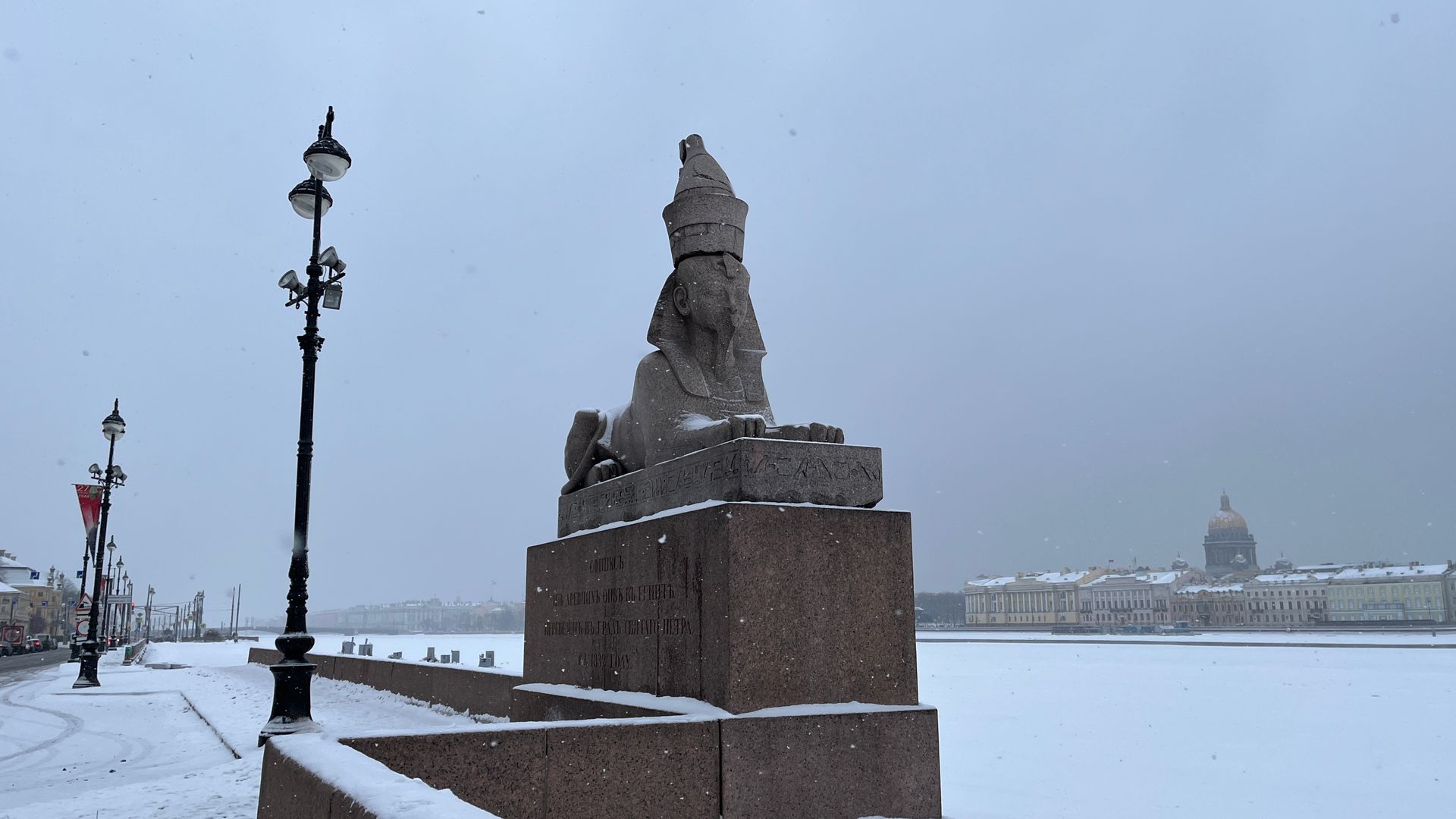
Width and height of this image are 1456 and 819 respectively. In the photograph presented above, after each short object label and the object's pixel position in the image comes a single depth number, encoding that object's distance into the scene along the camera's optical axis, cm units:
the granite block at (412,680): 1250
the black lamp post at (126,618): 5678
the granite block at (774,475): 532
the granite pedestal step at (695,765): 387
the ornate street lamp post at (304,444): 909
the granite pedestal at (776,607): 504
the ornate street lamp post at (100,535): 1964
